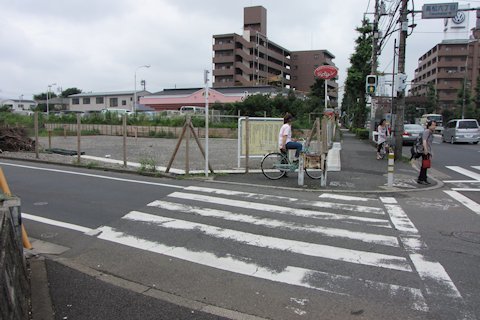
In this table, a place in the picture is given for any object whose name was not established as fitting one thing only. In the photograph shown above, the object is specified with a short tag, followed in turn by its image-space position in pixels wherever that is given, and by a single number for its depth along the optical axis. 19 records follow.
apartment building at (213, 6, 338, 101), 86.44
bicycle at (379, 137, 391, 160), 17.55
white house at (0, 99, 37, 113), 122.29
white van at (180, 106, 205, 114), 48.43
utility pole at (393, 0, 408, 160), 16.38
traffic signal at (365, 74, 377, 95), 19.77
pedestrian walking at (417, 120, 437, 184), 11.18
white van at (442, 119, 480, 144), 29.38
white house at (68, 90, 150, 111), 87.04
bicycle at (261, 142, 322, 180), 11.40
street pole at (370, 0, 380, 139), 27.79
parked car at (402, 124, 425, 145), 27.38
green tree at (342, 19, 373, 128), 36.83
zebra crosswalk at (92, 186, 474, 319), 4.50
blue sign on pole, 15.49
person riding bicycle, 11.45
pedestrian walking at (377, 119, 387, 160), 17.53
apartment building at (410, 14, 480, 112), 94.56
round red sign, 17.14
